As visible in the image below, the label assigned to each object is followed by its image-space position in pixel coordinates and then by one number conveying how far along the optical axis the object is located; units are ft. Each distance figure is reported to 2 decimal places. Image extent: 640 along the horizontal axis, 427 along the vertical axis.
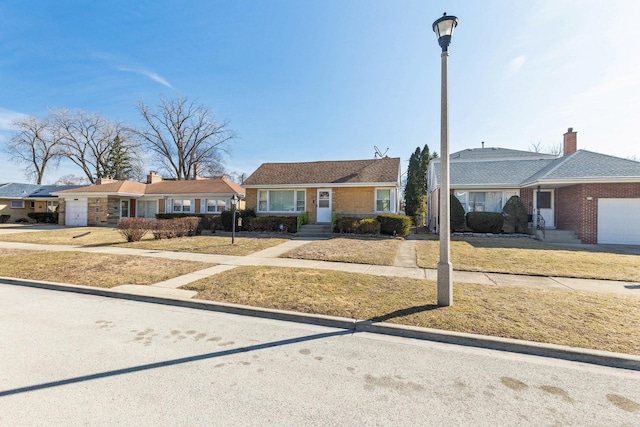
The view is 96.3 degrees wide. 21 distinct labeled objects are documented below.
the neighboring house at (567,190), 45.11
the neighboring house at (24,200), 99.16
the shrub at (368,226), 50.85
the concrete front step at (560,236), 46.96
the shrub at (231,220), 59.11
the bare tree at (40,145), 131.64
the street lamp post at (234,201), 46.32
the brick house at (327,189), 60.13
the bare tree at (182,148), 131.03
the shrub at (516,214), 52.95
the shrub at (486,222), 53.06
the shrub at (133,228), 45.37
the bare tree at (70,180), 176.86
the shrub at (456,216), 54.39
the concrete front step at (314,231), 52.44
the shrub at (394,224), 50.42
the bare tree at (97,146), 132.57
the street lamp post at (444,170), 16.24
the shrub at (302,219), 56.65
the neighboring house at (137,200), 79.15
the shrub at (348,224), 51.51
